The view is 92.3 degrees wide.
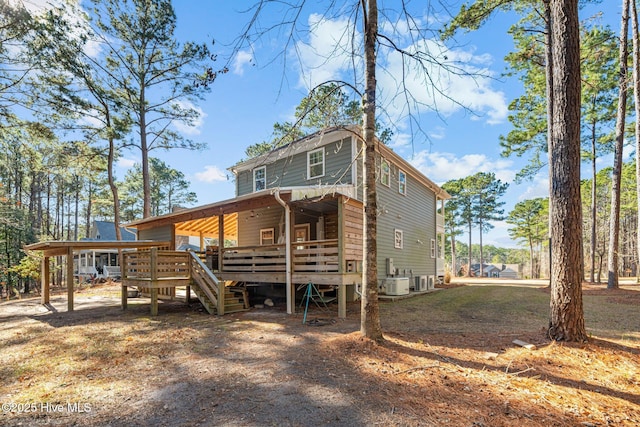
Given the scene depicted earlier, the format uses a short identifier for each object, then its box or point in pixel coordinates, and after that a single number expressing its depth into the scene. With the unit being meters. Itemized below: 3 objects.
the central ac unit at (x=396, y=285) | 11.80
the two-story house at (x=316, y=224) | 8.29
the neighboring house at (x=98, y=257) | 26.44
